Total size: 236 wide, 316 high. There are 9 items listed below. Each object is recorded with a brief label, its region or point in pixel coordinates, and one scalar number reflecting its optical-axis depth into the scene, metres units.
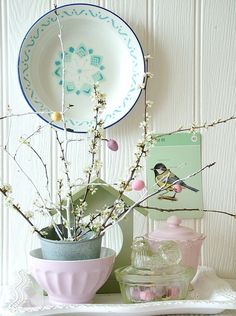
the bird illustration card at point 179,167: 1.25
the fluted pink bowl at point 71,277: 0.94
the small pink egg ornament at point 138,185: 0.95
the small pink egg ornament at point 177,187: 0.99
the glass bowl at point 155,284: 0.95
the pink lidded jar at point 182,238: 1.07
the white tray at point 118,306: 0.89
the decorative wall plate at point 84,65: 1.21
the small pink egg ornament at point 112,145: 0.95
